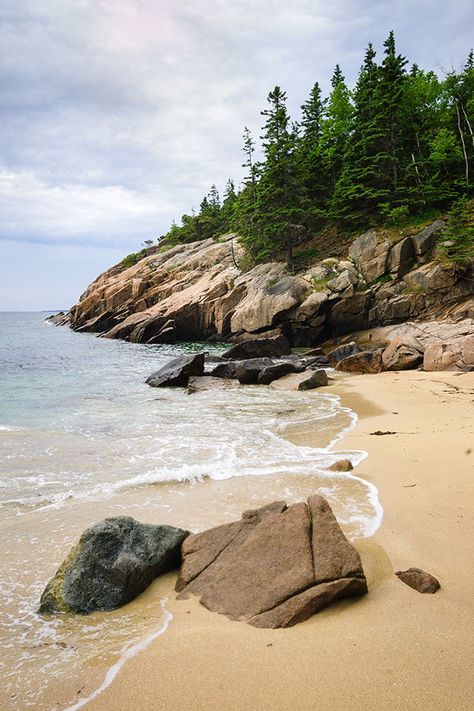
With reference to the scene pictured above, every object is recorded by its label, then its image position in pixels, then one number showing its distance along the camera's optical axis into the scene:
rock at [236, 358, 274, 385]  17.86
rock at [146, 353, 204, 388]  17.83
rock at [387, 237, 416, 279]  27.12
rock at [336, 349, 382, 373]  18.86
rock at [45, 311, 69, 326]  76.75
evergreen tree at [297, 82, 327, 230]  34.91
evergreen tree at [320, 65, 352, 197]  37.12
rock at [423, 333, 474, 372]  16.30
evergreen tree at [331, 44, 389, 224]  31.00
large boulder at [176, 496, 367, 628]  3.40
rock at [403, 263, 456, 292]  25.11
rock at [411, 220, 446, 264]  26.88
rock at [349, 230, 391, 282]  27.84
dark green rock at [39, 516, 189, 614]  3.68
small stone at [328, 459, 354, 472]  6.83
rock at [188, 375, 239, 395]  16.58
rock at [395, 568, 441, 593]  3.58
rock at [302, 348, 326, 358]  25.37
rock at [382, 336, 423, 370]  18.28
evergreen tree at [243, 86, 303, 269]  32.81
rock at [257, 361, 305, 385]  17.52
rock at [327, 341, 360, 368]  21.30
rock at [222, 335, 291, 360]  24.48
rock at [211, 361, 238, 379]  18.72
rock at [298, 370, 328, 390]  15.74
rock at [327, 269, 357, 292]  27.33
